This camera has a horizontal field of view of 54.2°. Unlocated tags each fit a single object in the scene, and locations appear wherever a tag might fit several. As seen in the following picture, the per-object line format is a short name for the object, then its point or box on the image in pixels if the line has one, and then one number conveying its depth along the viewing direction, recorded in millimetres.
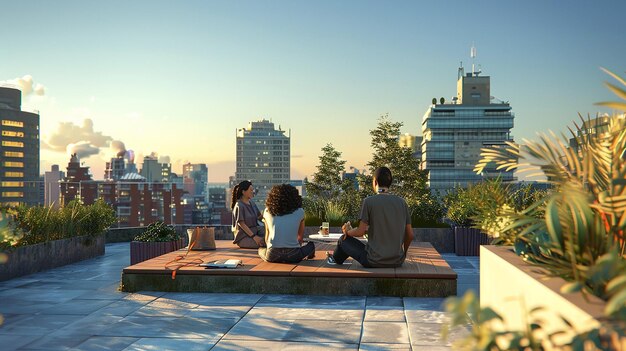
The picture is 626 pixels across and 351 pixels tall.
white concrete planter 2318
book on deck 7578
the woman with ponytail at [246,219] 9500
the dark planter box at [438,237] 12758
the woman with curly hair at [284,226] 7750
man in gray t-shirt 7035
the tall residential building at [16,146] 176125
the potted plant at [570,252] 1888
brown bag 9797
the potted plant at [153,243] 9859
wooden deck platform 7148
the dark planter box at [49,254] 9047
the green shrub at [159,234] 10031
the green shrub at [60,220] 9859
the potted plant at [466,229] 11953
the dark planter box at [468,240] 11969
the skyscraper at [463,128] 165625
